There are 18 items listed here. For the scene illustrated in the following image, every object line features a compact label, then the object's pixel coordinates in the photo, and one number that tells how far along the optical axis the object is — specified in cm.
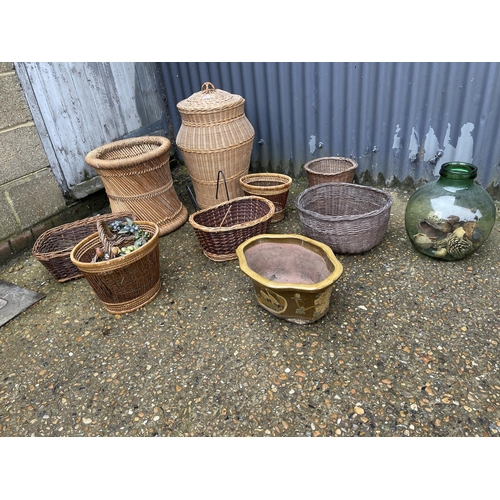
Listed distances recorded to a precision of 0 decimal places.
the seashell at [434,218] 259
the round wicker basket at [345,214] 263
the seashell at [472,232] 255
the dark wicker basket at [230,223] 279
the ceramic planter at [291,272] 207
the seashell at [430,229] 263
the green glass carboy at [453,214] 253
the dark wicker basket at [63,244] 274
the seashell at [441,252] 266
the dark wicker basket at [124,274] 227
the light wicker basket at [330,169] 346
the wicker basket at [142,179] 305
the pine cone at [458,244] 258
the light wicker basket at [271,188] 327
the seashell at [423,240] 269
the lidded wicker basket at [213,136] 321
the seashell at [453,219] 254
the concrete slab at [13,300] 265
